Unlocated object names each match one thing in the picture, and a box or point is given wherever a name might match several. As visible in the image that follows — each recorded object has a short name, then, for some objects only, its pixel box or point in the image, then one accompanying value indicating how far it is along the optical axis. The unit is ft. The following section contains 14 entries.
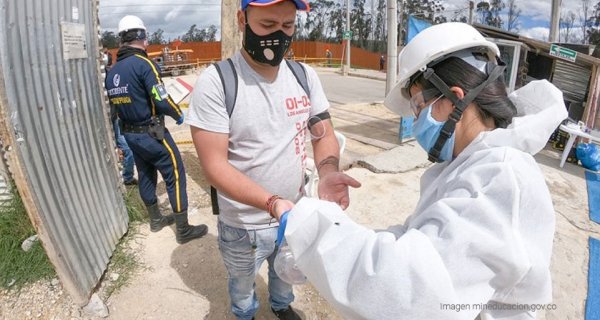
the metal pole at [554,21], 36.29
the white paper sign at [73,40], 8.32
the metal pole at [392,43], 23.70
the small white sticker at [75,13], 8.77
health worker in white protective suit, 2.70
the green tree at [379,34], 145.07
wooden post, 13.05
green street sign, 22.02
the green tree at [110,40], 96.77
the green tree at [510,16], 132.28
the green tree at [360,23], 164.92
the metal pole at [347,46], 76.73
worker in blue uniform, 10.85
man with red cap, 5.36
